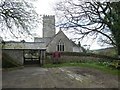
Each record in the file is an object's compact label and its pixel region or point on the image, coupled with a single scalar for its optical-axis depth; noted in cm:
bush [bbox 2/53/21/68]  1105
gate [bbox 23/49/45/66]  1444
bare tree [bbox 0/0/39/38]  792
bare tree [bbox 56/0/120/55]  935
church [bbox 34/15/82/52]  1972
